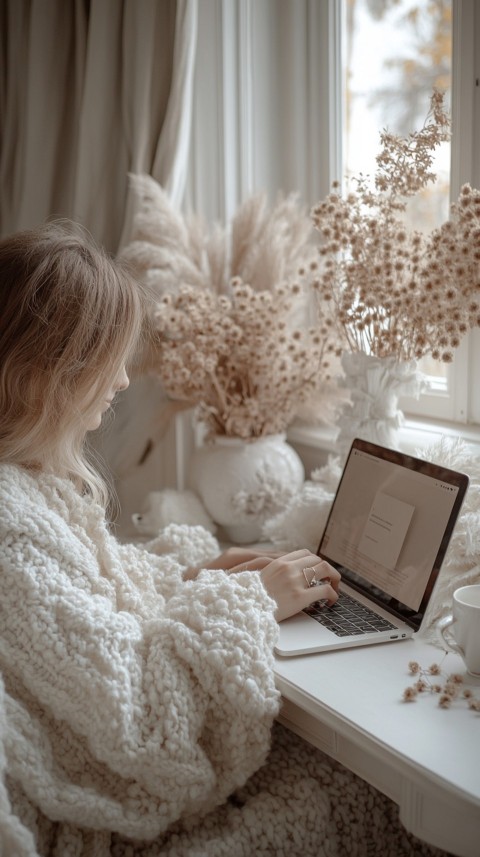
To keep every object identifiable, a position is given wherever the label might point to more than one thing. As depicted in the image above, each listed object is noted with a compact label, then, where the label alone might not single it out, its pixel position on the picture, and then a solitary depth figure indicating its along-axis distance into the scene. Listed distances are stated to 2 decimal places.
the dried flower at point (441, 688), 0.88
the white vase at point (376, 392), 1.29
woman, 0.87
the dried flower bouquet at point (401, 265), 1.14
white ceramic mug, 0.93
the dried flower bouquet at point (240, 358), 1.45
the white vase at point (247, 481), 1.54
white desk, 0.77
